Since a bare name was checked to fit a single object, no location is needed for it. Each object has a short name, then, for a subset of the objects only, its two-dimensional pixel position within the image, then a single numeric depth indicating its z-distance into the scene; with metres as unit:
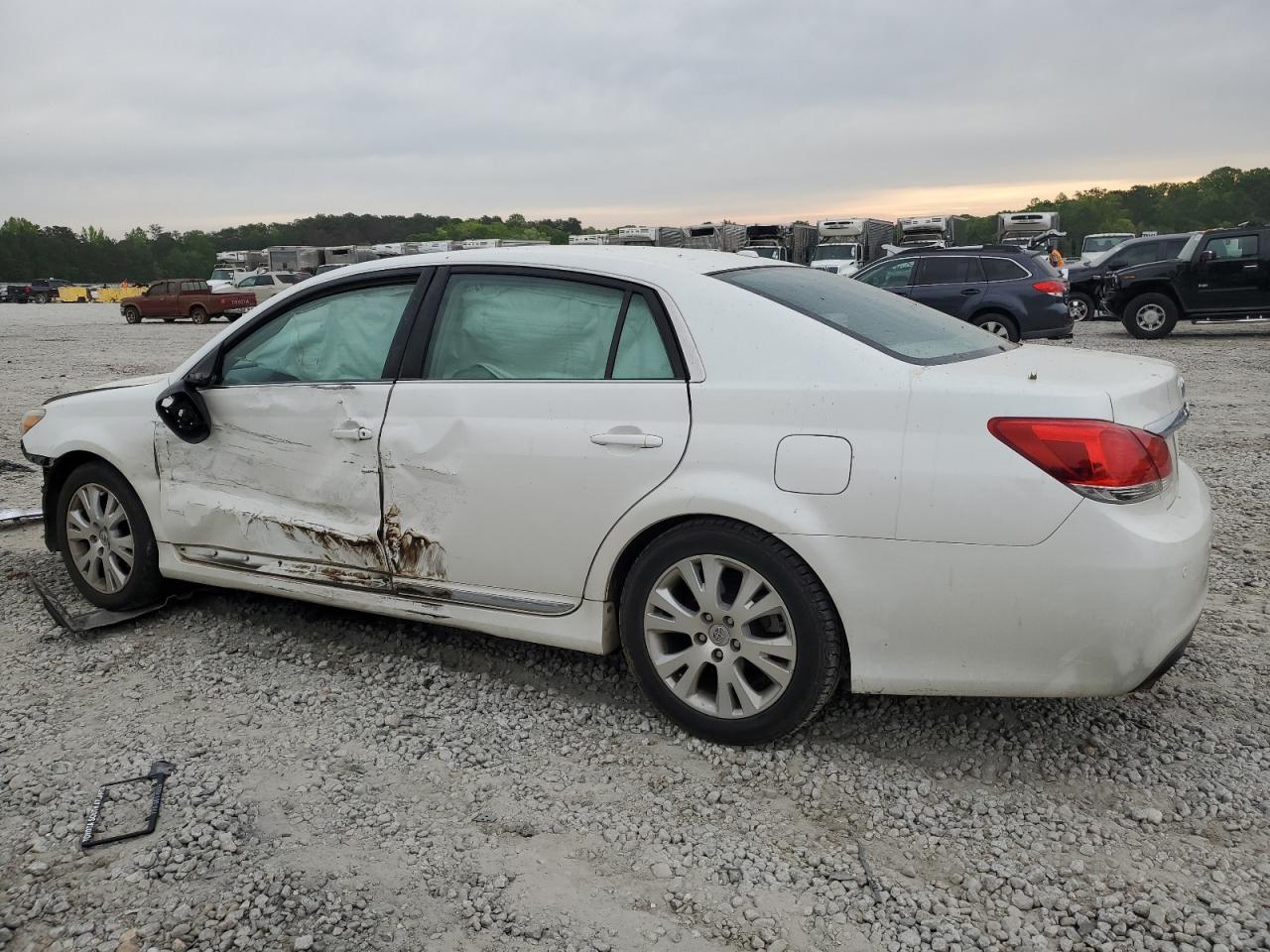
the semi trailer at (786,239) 33.94
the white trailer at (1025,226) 33.41
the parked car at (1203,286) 16.72
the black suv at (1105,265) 19.88
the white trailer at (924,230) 34.78
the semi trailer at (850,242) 31.00
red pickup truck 31.28
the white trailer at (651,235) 30.74
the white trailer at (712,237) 33.12
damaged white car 2.84
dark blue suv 14.61
